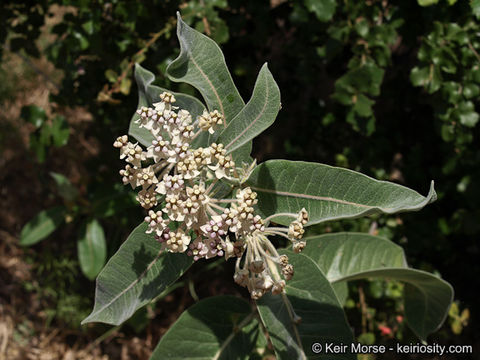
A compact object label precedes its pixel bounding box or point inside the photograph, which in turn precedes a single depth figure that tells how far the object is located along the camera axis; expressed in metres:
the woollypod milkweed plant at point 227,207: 0.27
